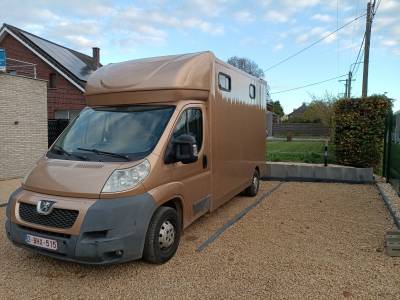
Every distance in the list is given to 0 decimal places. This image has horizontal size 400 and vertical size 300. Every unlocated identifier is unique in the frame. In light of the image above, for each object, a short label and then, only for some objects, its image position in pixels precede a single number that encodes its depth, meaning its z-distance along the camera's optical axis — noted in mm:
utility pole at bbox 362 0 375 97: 17119
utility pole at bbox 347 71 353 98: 39881
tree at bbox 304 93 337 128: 37134
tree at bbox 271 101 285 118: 81638
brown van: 3859
